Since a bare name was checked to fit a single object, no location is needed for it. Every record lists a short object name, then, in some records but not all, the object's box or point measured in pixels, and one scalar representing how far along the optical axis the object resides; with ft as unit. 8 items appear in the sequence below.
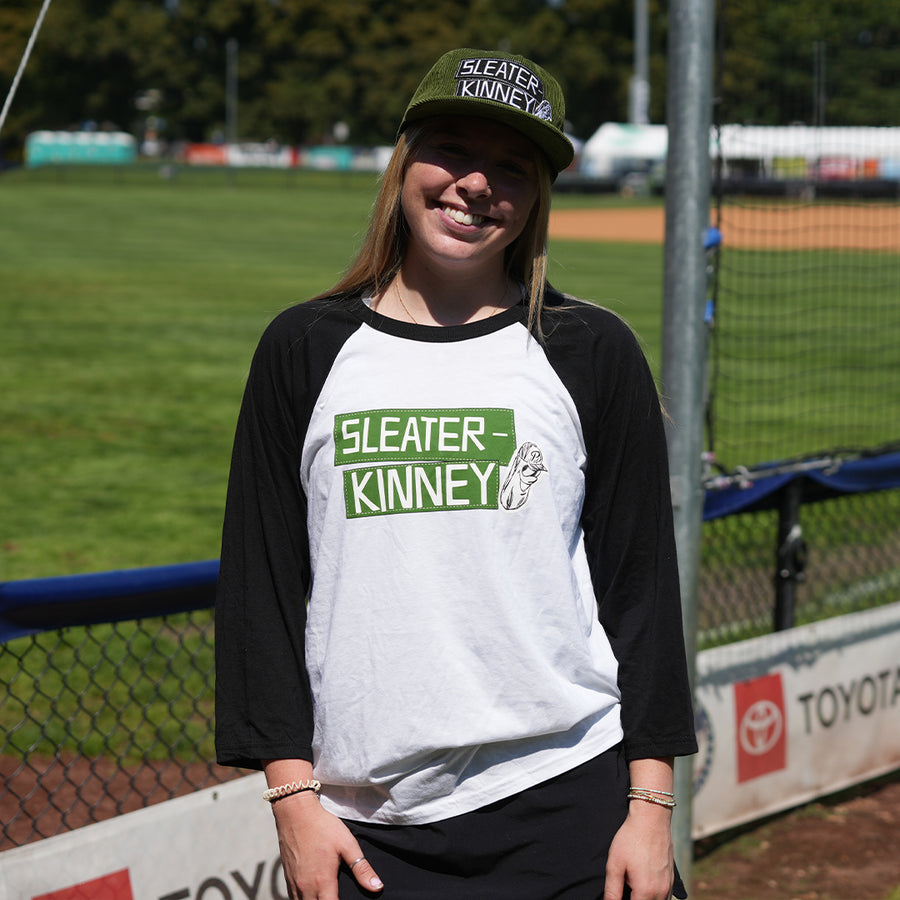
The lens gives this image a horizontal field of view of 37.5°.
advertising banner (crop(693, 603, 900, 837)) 13.55
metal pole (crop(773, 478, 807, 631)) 14.53
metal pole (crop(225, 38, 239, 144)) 268.35
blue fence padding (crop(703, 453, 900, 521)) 13.55
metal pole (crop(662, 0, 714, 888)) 10.46
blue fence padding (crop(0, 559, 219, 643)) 9.59
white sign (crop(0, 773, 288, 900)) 9.63
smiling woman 6.25
